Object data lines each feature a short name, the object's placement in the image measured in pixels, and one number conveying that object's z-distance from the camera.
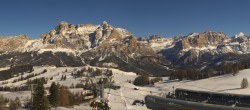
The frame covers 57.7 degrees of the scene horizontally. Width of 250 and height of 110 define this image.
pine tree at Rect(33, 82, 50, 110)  61.07
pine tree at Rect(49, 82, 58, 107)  83.00
